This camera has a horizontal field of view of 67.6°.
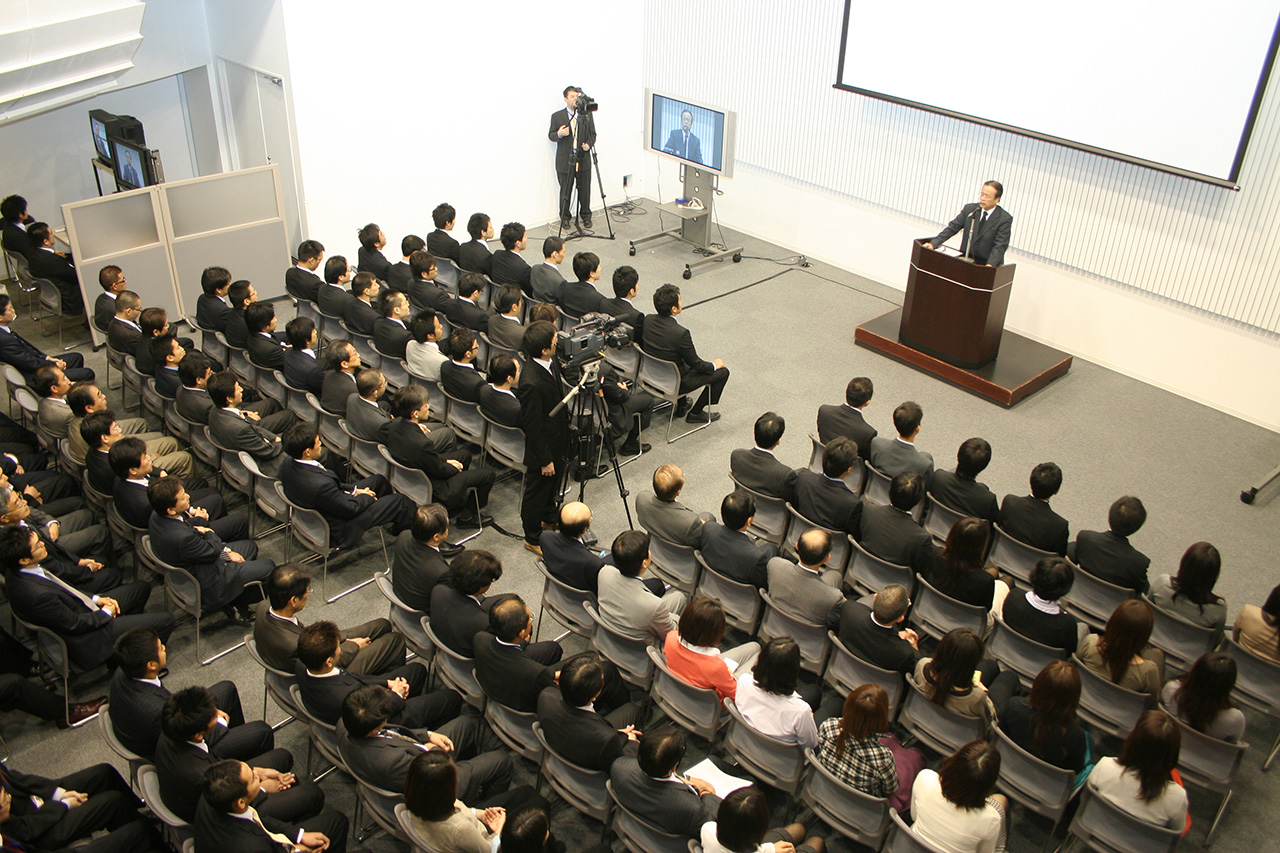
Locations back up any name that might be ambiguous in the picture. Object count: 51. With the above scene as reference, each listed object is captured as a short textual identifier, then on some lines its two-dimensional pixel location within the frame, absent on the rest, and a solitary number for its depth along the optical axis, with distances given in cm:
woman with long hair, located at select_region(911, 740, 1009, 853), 347
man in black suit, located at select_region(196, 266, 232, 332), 734
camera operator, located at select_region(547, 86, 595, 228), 1086
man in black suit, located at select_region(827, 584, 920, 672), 426
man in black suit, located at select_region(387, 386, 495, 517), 590
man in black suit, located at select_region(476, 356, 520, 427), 609
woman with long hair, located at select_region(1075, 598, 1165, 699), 424
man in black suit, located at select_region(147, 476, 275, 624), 501
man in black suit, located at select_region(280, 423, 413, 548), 549
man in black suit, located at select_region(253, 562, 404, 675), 437
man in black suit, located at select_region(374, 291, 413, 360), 702
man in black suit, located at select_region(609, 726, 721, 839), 356
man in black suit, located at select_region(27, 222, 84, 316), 838
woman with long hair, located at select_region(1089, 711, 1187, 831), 362
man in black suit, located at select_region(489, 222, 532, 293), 829
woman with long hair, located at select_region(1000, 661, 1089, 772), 384
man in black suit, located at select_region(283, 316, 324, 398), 662
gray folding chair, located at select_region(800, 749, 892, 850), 380
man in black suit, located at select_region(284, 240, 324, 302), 789
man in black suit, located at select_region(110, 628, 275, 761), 397
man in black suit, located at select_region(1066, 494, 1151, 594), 496
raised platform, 802
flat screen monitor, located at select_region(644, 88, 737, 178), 979
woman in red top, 417
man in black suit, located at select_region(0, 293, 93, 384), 668
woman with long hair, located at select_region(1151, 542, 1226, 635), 459
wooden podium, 795
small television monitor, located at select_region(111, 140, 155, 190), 871
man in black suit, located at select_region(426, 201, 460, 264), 872
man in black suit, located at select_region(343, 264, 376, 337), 735
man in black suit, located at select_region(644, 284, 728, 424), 714
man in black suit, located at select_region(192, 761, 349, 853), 340
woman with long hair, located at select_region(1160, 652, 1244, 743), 401
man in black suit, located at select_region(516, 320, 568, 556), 585
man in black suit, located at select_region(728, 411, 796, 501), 566
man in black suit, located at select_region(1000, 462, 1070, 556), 521
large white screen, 714
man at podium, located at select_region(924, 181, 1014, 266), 784
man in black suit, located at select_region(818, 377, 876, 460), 612
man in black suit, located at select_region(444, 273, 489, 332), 760
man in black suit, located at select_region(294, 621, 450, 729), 402
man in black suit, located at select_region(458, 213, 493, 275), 856
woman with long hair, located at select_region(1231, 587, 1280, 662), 452
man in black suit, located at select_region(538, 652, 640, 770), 383
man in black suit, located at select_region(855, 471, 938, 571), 501
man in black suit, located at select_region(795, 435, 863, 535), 528
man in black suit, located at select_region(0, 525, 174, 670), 462
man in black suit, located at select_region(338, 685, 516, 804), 375
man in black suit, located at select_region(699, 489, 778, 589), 490
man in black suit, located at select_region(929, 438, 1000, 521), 537
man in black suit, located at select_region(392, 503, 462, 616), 471
